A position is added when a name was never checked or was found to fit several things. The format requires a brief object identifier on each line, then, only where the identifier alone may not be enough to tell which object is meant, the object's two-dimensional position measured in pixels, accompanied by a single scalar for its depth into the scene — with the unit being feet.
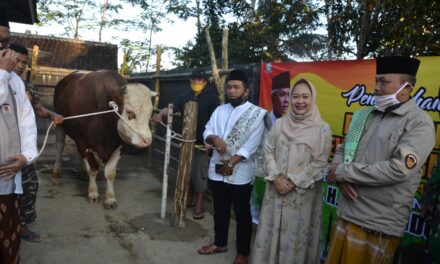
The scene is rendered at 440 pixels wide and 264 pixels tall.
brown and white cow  14.34
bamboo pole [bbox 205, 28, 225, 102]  16.52
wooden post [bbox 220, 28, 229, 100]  16.92
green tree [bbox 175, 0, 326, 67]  31.65
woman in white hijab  8.64
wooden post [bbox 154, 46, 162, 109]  22.85
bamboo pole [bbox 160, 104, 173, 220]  14.07
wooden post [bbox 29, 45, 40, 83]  31.73
